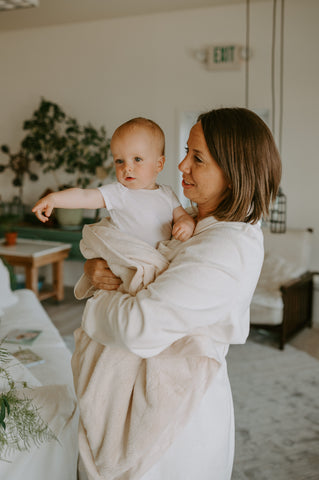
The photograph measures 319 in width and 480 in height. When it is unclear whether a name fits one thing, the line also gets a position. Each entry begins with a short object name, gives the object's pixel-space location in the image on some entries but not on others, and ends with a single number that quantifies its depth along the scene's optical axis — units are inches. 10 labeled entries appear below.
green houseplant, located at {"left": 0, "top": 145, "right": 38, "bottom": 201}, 216.5
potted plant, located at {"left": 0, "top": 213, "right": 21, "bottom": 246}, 184.9
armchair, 146.1
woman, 36.6
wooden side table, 170.1
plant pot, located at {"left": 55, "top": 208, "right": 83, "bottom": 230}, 197.0
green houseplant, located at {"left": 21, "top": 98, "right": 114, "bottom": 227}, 192.5
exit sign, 175.6
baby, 45.1
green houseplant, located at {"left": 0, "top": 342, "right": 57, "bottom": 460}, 44.6
